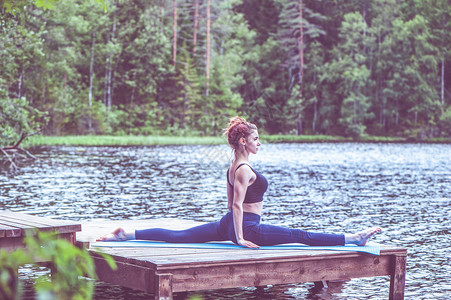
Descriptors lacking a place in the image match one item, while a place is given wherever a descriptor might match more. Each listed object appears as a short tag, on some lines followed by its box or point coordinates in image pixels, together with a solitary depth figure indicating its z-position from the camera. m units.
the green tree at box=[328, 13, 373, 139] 67.88
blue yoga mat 7.56
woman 7.48
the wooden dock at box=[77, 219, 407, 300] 6.61
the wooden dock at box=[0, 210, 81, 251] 7.11
